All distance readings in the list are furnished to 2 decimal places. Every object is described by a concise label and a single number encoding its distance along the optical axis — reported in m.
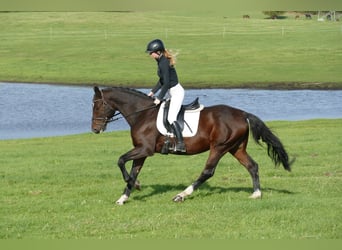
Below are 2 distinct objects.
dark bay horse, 22.34
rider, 19.98
